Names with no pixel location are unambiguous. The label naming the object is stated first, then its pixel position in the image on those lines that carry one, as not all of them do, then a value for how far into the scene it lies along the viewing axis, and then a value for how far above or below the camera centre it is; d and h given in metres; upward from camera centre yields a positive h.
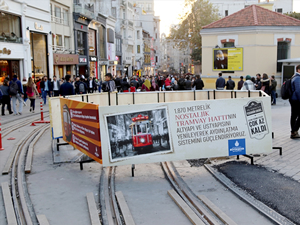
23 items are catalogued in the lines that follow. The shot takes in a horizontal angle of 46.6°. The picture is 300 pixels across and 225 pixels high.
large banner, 6.37 -1.09
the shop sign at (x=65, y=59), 33.94 +1.49
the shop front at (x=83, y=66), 40.75 +0.89
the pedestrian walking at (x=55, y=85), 21.28 -0.70
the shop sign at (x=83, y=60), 40.44 +1.60
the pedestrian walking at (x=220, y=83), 19.27 -0.60
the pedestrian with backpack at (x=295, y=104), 9.34 -0.90
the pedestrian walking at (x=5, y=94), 16.14 -0.92
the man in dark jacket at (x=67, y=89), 12.98 -0.58
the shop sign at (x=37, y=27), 29.88 +4.08
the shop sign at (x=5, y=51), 24.80 +1.65
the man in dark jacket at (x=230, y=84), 19.78 -0.68
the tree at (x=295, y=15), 53.02 +8.62
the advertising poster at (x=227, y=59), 26.12 +0.98
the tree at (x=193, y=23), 54.91 +7.92
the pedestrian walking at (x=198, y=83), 20.45 -0.66
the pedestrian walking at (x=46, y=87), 21.40 -0.87
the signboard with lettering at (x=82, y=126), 6.51 -1.10
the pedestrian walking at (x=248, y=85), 14.57 -0.55
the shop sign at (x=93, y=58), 44.38 +1.90
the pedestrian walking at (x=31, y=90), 17.14 -0.79
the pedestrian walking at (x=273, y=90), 18.70 -1.02
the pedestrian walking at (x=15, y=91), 15.95 -0.80
